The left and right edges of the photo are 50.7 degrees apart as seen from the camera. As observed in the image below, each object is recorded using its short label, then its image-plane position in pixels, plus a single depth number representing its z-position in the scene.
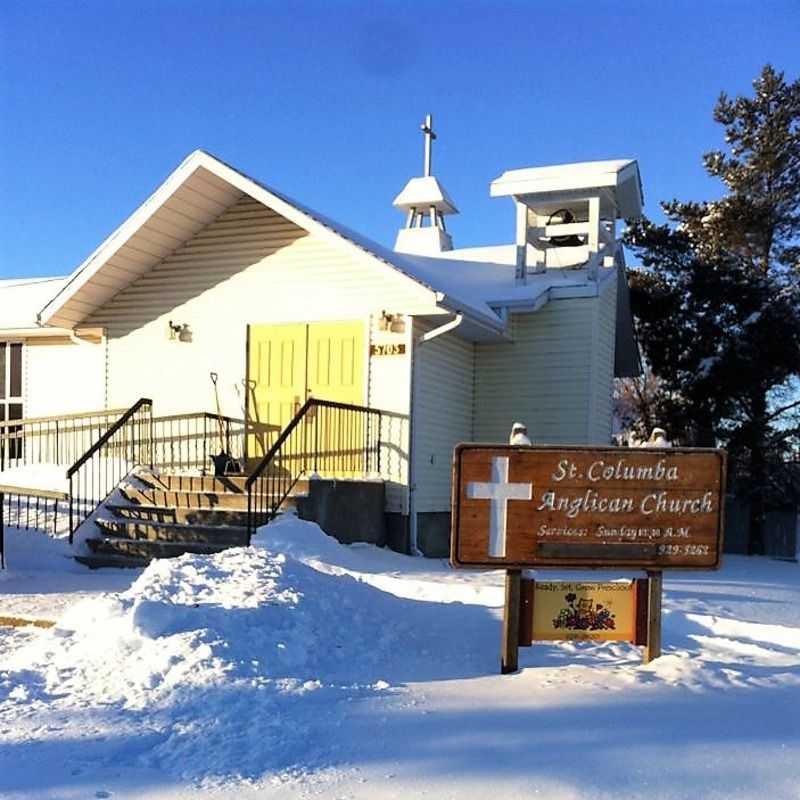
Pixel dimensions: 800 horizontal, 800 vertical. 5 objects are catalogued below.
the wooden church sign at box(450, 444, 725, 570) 5.20
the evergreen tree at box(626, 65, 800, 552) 16.67
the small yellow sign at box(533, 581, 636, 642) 5.25
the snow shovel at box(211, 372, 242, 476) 11.58
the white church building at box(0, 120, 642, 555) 11.62
